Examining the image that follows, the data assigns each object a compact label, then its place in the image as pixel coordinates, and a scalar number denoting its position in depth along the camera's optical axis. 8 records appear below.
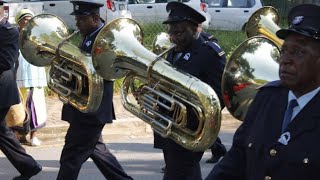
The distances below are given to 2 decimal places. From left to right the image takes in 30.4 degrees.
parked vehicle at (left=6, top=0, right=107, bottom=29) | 15.30
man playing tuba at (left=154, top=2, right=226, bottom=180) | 3.57
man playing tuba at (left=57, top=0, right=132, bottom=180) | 4.28
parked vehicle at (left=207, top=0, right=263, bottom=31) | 15.92
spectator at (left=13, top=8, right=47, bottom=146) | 6.44
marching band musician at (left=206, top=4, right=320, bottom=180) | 2.03
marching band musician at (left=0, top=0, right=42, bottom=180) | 4.85
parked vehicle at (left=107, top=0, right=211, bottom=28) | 14.72
